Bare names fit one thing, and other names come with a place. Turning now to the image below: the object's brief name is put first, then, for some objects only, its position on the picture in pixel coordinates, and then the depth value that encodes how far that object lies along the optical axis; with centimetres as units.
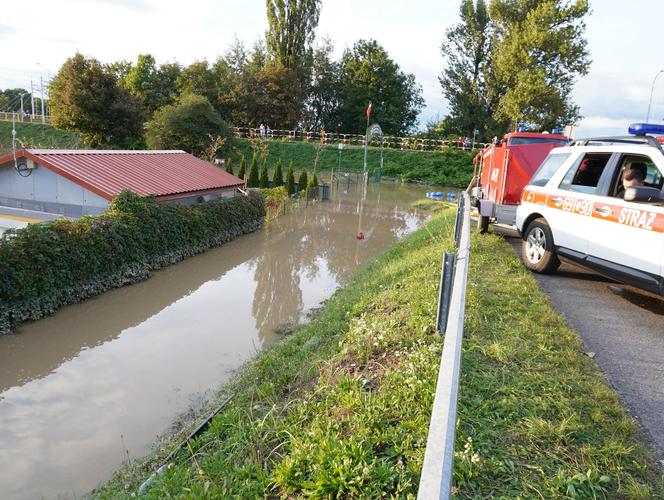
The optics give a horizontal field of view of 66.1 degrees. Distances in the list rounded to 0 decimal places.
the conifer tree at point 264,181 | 2947
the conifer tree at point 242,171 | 3083
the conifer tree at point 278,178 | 2906
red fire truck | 1102
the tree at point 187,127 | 3350
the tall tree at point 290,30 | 5294
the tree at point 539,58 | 4316
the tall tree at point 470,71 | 5059
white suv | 574
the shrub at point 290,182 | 2933
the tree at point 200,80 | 5466
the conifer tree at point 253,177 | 2980
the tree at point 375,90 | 5650
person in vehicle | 641
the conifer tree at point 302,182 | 3052
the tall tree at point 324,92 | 5850
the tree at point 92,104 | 3447
